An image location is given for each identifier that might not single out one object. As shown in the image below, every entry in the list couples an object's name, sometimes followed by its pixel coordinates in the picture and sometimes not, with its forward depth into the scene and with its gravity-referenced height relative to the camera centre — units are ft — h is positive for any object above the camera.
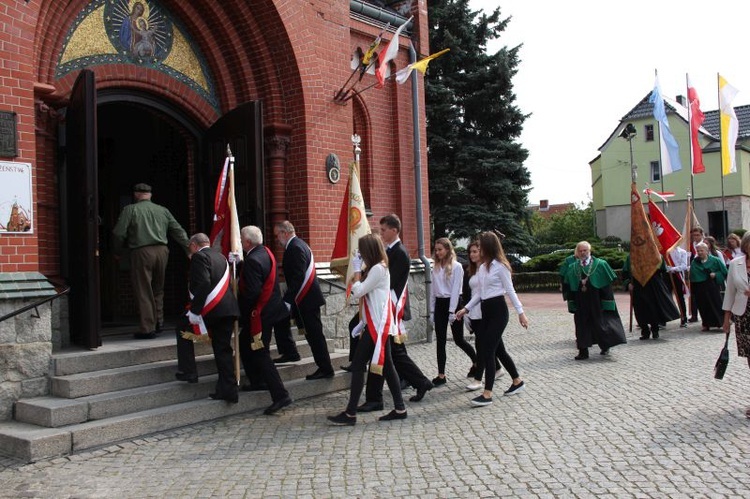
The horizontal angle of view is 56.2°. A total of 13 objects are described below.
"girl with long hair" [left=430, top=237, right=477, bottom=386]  27.71 -1.79
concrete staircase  19.27 -4.31
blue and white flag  58.70 +8.94
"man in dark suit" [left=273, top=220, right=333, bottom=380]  26.23 -1.27
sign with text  22.22 +2.19
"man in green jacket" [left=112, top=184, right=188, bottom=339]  27.17 +0.59
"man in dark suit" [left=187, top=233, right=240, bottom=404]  22.20 -1.42
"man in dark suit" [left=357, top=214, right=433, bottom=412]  24.13 -1.38
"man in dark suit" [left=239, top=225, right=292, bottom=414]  23.22 -1.75
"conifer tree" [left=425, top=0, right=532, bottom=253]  73.51 +12.87
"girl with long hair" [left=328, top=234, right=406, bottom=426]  22.35 -2.09
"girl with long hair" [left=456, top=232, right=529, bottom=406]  24.13 -1.81
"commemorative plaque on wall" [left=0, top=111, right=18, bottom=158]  22.17 +4.18
